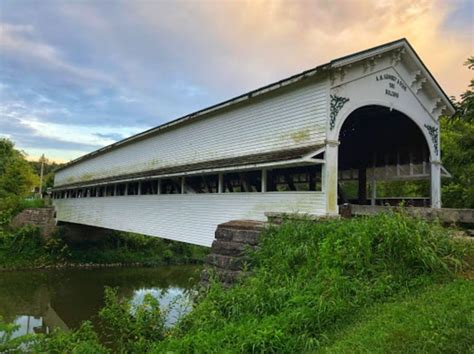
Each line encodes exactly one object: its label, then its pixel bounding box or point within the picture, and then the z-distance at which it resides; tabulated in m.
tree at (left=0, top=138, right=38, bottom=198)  33.94
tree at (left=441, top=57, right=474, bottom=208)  12.91
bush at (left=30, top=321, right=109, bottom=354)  5.82
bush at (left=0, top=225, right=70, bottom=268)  23.53
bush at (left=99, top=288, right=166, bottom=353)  6.06
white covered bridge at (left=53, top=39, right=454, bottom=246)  8.82
